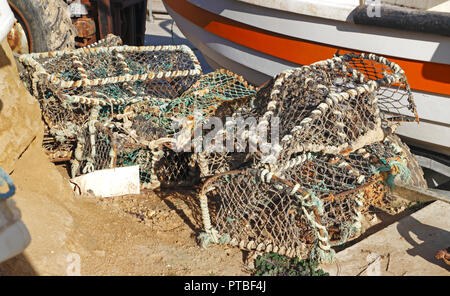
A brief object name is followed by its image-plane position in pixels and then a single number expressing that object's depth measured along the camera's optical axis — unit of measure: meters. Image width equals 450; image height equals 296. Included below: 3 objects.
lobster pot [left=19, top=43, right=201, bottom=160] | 3.76
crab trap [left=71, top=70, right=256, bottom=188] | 3.51
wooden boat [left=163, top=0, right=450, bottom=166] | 3.58
